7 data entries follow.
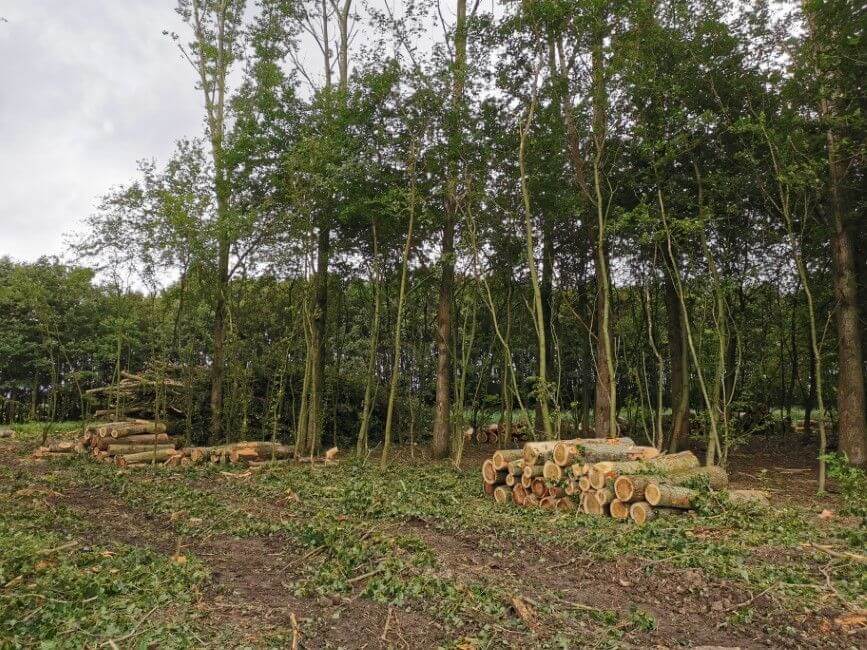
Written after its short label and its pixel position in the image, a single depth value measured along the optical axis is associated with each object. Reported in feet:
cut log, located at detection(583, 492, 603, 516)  26.25
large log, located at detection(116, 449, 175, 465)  43.21
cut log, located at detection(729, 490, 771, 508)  25.64
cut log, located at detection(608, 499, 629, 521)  25.32
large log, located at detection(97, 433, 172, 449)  45.16
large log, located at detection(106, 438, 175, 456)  44.60
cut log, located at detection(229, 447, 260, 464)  44.34
